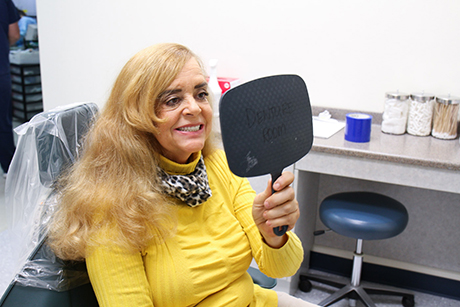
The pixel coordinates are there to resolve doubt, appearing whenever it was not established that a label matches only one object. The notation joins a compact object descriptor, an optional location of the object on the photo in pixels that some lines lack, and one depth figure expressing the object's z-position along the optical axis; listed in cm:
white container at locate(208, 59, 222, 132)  222
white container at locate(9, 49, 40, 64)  430
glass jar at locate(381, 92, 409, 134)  203
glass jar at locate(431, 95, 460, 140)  196
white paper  204
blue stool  186
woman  97
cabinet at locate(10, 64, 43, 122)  442
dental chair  95
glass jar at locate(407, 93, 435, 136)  201
